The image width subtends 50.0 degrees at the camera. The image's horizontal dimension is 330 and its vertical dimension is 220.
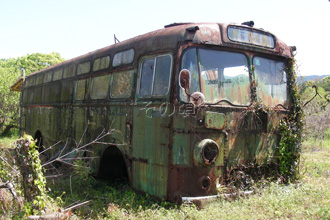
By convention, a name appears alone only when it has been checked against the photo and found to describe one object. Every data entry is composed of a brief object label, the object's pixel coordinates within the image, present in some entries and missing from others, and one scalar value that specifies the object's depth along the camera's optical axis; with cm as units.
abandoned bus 506
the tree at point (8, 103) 2266
